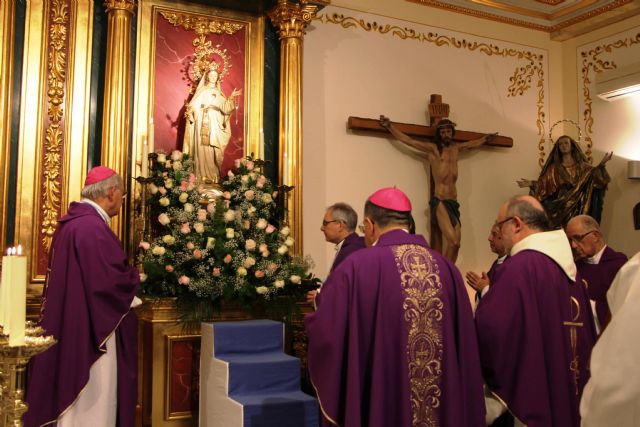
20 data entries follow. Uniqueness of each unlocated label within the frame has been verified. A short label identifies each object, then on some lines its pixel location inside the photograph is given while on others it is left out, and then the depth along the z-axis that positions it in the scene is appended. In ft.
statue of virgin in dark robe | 26.78
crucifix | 25.80
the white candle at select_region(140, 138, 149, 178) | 19.52
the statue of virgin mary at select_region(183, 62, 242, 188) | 21.07
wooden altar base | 17.48
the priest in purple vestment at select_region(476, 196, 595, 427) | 12.08
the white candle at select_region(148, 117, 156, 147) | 19.99
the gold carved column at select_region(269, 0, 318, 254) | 22.41
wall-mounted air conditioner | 26.94
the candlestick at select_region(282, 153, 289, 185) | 21.67
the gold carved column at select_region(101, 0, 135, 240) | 20.07
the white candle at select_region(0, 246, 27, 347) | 6.06
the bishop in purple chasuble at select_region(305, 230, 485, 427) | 11.26
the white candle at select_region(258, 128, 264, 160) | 21.77
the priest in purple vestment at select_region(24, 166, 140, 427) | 14.58
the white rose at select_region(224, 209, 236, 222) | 18.35
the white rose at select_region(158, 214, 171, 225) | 18.48
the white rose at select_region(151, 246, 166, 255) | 17.47
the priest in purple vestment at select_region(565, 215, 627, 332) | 20.38
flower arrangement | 17.57
